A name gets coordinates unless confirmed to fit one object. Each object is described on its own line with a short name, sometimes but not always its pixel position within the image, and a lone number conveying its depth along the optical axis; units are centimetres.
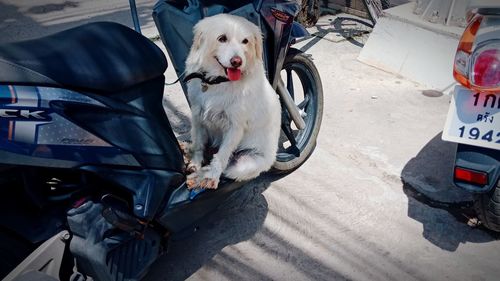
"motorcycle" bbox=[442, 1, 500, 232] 208
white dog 210
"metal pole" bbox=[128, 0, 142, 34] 235
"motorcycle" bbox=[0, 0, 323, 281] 147
